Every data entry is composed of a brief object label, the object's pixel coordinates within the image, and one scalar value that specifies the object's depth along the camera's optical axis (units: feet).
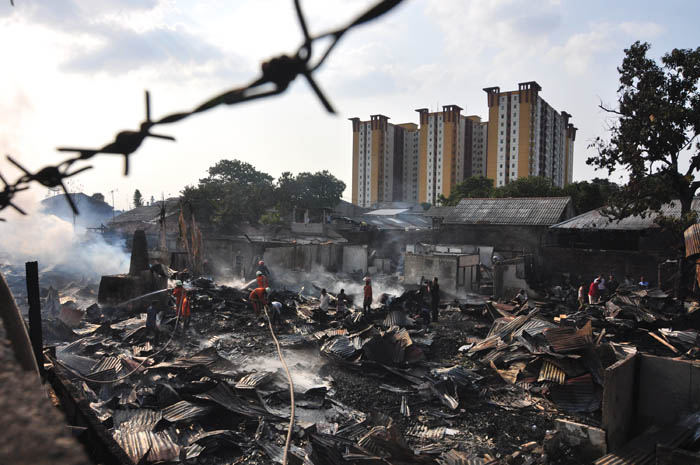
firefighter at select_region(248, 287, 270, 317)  45.44
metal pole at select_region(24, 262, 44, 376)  13.92
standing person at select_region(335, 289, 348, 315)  47.11
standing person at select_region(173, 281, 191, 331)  40.37
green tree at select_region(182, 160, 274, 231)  104.27
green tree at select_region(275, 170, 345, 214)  140.58
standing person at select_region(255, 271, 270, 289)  47.03
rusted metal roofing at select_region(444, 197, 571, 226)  88.53
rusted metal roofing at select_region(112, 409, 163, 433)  20.74
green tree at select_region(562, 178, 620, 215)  118.52
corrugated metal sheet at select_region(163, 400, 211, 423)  21.85
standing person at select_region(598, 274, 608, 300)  50.29
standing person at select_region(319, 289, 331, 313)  45.93
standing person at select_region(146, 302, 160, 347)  35.99
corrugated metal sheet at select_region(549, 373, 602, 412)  25.04
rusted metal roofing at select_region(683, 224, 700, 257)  36.61
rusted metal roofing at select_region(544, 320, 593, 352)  27.63
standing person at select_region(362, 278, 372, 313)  45.67
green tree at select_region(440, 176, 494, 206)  148.03
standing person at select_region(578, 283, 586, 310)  51.24
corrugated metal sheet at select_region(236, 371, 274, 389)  25.95
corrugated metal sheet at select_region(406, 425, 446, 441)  22.53
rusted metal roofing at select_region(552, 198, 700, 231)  72.38
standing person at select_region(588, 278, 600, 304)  48.03
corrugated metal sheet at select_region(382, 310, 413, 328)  43.29
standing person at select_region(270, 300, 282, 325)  42.32
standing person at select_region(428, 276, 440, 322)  46.91
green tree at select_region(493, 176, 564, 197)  128.57
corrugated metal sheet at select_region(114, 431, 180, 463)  18.34
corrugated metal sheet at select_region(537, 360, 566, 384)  26.55
